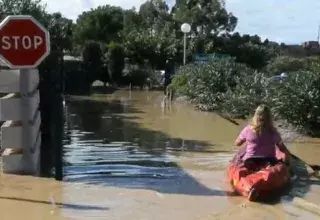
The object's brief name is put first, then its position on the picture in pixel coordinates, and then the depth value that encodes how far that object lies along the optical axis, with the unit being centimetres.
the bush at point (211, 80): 2355
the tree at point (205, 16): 5175
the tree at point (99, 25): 5975
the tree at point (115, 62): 3878
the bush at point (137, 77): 3972
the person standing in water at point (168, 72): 3849
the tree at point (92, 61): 3866
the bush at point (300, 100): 1609
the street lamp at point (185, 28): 3281
